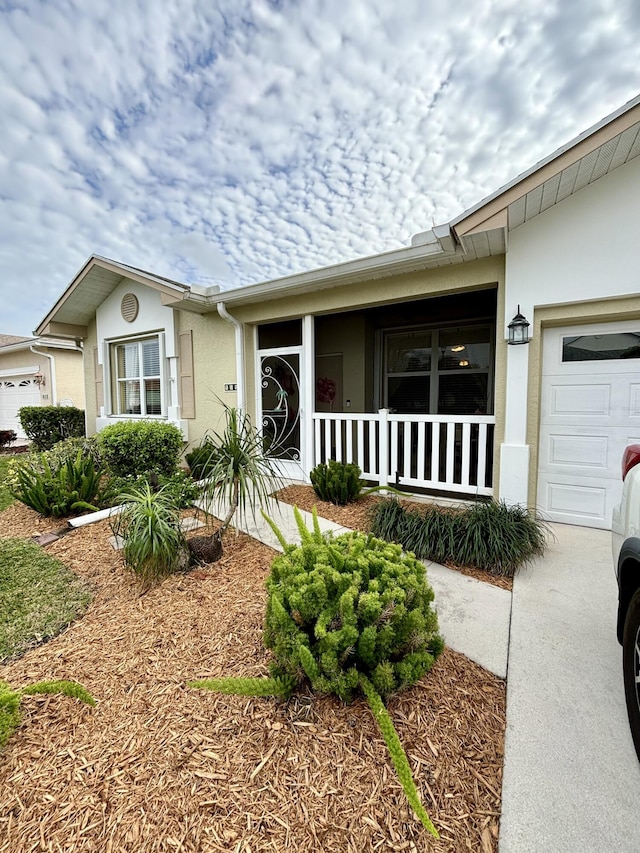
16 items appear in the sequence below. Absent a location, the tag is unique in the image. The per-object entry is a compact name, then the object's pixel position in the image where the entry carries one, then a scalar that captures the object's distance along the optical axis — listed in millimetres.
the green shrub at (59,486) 4809
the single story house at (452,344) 3887
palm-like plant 3439
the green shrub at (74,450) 6023
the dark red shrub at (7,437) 11673
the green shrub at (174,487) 3957
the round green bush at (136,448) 5934
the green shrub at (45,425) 9867
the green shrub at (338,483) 5027
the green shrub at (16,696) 1697
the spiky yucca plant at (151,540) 3051
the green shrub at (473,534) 3418
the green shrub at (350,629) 1722
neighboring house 12648
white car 1720
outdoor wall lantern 4180
